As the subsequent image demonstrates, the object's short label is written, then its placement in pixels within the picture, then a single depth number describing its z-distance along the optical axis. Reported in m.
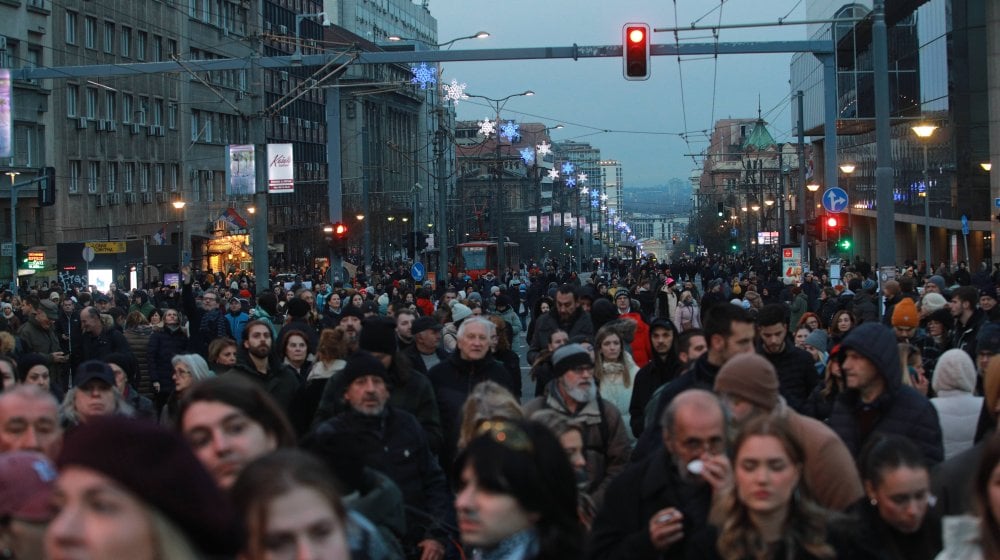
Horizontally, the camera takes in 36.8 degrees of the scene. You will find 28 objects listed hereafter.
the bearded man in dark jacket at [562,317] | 15.88
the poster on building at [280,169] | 32.41
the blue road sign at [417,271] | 38.78
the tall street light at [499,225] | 56.00
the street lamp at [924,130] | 34.28
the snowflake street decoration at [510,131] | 71.54
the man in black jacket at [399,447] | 7.17
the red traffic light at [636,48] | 22.58
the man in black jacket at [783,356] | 10.14
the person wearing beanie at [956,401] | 8.30
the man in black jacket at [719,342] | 8.17
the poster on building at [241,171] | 29.14
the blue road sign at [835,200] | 26.36
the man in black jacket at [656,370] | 10.32
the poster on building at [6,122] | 29.72
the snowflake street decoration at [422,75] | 49.96
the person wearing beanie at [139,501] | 3.12
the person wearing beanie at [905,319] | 14.33
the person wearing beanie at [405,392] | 8.55
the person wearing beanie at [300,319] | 12.57
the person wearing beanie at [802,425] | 5.79
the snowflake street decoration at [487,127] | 66.05
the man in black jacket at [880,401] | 7.14
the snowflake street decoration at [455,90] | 59.95
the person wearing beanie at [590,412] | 7.67
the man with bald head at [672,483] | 5.31
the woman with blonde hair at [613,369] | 10.73
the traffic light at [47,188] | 38.03
